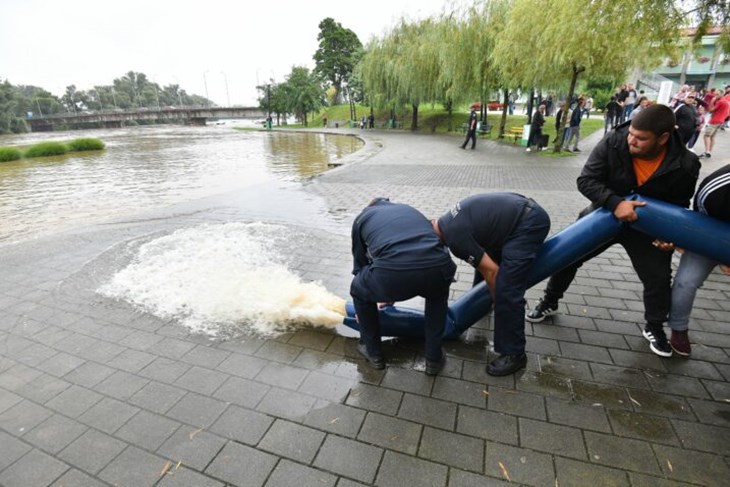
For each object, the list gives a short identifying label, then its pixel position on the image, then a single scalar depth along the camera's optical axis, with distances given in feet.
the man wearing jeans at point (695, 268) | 7.93
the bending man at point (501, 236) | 8.18
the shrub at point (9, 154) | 72.64
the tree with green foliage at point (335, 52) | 206.59
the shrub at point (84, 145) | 87.61
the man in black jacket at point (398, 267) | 7.72
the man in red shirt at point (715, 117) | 32.79
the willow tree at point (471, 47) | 59.00
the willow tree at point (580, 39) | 24.68
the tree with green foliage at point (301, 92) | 158.71
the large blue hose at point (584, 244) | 8.14
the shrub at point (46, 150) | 78.74
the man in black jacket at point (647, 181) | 8.34
